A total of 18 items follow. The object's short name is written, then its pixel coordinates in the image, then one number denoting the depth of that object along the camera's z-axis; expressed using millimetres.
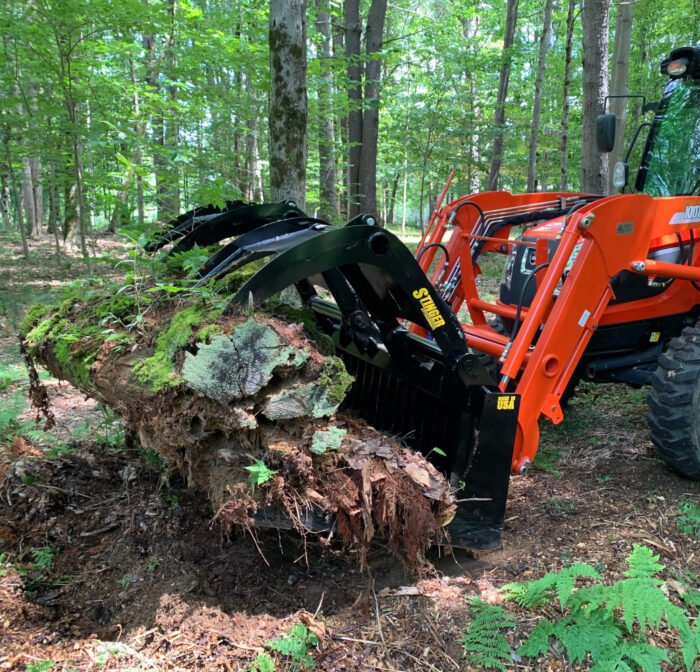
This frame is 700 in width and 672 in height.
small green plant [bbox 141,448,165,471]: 3480
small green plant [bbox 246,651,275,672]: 2219
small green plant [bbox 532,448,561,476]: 3966
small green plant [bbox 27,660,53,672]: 2148
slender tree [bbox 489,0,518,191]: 12992
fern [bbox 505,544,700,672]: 2217
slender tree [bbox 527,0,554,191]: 12469
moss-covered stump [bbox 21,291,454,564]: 2285
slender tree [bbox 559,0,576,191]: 10109
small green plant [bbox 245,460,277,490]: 2211
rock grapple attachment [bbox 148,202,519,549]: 2490
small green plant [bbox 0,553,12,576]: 2617
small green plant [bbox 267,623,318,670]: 2279
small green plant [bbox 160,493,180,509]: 3188
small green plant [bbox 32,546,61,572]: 2739
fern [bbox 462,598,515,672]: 2297
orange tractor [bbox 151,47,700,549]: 2826
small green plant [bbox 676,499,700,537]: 3127
